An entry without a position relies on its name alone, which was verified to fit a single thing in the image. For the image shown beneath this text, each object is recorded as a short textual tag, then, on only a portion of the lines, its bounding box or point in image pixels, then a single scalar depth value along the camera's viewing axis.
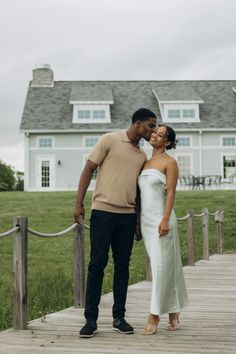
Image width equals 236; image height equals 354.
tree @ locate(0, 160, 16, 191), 53.50
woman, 5.37
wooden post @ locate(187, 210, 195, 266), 11.29
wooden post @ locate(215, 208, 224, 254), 14.45
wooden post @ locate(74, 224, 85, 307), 6.77
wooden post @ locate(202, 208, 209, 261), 12.52
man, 5.31
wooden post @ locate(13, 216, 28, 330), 5.60
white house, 34.50
